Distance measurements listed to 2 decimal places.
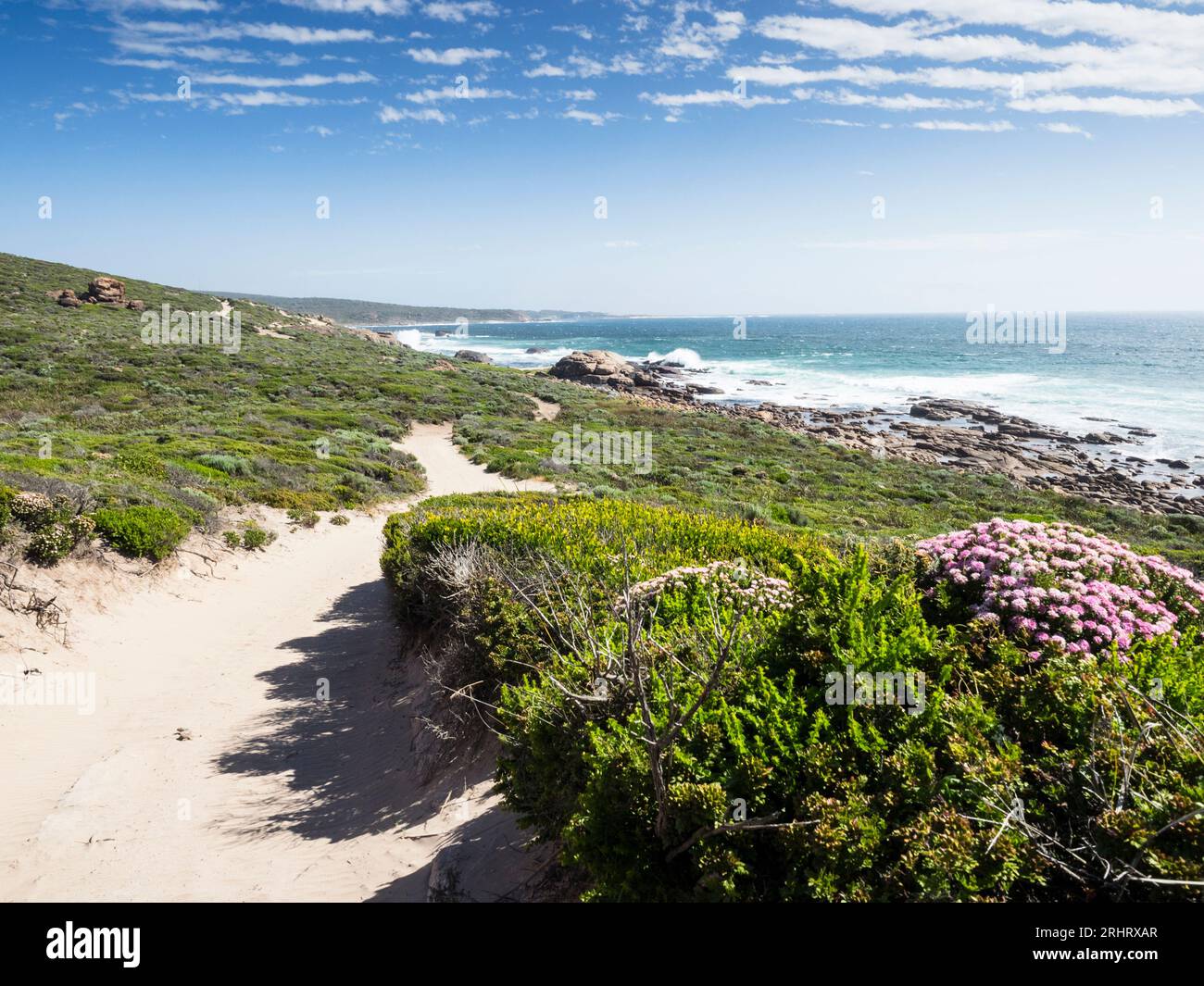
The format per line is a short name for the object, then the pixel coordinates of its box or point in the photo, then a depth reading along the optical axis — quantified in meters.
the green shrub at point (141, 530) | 10.95
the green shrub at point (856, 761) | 2.71
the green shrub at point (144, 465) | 14.98
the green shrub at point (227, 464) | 17.28
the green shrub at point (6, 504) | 9.66
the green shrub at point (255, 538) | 13.49
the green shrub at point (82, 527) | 10.33
